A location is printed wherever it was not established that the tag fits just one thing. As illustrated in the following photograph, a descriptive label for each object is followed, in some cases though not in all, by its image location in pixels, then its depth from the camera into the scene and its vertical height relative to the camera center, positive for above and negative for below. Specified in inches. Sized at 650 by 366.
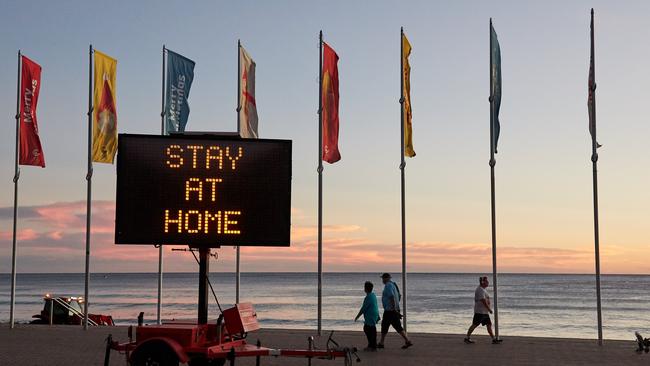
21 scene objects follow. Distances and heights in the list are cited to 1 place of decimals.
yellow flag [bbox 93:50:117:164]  1082.7 +167.9
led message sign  677.9 +46.7
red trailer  622.7 -58.2
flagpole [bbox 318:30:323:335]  1048.2 +90.1
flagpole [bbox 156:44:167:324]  1122.0 +153.8
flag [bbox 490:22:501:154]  1013.8 +192.6
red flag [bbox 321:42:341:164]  1051.3 +173.9
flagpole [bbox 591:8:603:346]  935.7 +81.1
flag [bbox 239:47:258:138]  1111.6 +186.3
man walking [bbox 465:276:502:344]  927.7 -46.7
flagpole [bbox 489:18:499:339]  983.0 +67.1
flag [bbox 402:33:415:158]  1053.8 +183.3
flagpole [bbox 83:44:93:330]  1095.6 +111.4
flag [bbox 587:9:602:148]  963.3 +167.2
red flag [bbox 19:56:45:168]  1113.4 +163.2
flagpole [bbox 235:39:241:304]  1112.8 +208.3
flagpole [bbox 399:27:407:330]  1024.0 +109.2
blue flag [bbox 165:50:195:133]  1120.2 +198.4
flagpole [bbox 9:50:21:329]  1120.2 +69.2
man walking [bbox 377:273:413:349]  888.9 -48.9
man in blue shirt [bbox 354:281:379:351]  870.4 -51.7
